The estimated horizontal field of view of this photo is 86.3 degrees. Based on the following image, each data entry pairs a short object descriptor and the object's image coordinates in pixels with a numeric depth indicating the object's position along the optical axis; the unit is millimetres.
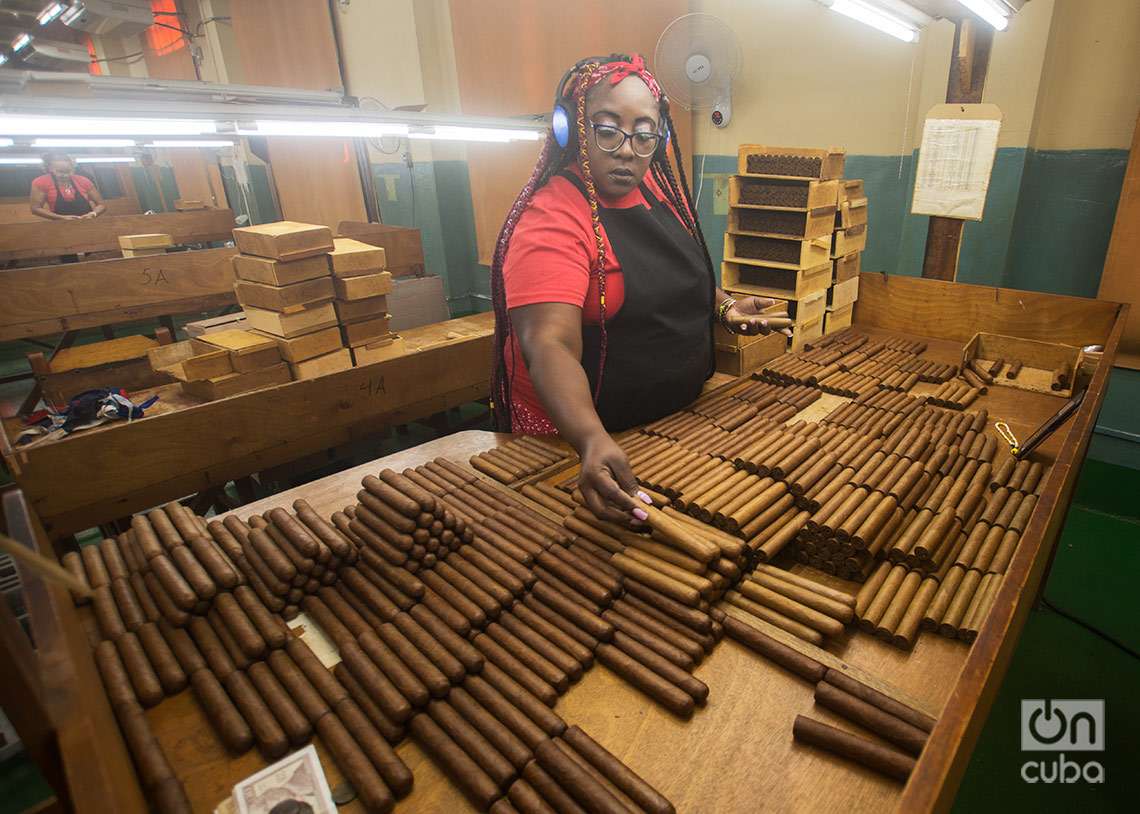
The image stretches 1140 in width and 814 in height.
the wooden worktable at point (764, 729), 1240
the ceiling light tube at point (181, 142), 6397
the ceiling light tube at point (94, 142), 6404
